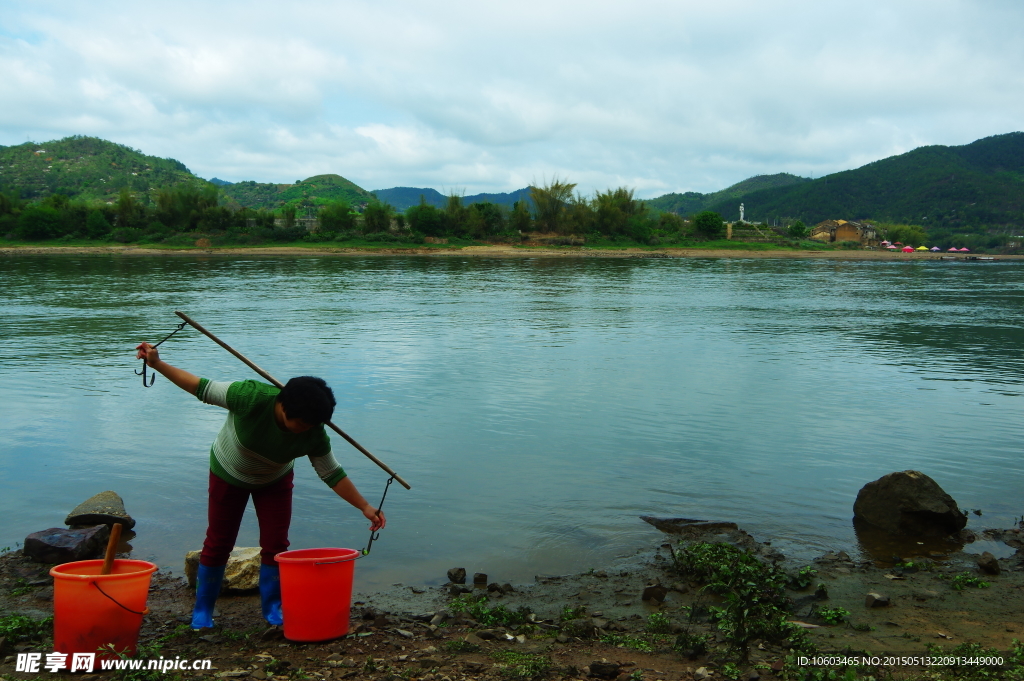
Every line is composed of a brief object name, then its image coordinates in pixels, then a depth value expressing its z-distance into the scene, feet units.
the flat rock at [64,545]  19.90
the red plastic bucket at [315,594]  14.56
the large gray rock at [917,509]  23.09
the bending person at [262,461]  13.43
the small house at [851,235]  358.43
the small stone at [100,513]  22.25
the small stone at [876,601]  17.72
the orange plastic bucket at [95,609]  13.17
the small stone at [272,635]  15.08
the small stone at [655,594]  18.29
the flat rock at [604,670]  13.75
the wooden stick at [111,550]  13.35
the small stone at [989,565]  20.11
